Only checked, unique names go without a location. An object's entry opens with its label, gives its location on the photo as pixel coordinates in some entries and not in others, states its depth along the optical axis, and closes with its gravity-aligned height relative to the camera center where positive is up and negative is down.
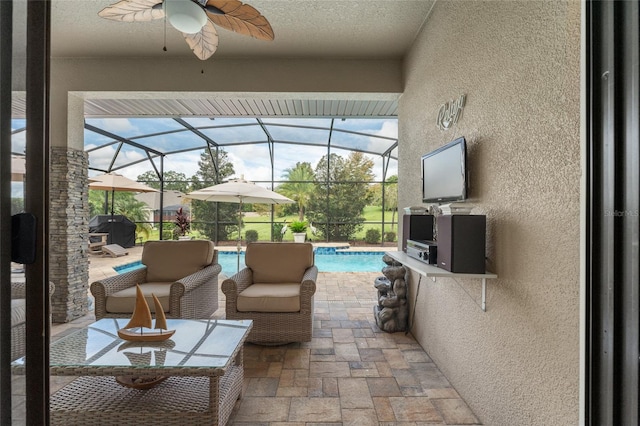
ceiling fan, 2.04 +1.36
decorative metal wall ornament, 2.29 +0.78
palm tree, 11.12 +1.00
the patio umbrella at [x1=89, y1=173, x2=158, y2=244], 7.63 +0.76
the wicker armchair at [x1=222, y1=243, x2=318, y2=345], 3.04 -0.91
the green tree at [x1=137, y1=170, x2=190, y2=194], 10.80 +1.17
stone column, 3.81 -0.27
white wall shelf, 1.83 -0.35
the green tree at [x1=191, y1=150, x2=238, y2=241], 10.70 +0.25
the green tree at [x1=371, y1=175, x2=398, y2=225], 10.72 +0.68
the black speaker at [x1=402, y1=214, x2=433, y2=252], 2.75 -0.11
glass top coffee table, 1.70 -1.02
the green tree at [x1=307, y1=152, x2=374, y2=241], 10.86 +0.62
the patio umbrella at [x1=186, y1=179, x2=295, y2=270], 4.96 +0.33
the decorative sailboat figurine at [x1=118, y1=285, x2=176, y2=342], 2.01 -0.70
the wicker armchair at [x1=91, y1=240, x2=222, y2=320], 3.05 -0.72
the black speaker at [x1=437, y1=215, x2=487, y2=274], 1.86 -0.17
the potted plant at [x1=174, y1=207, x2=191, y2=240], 10.31 -0.35
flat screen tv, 2.12 +0.31
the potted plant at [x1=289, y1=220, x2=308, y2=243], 10.27 -0.50
